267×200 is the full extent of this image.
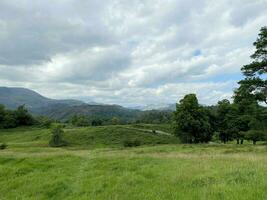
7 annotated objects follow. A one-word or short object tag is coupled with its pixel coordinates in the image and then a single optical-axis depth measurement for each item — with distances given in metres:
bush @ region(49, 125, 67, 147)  45.68
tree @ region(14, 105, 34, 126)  78.67
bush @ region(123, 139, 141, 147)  38.31
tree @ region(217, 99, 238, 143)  37.85
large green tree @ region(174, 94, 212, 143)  34.87
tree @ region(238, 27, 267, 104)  17.74
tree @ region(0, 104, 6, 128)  74.76
